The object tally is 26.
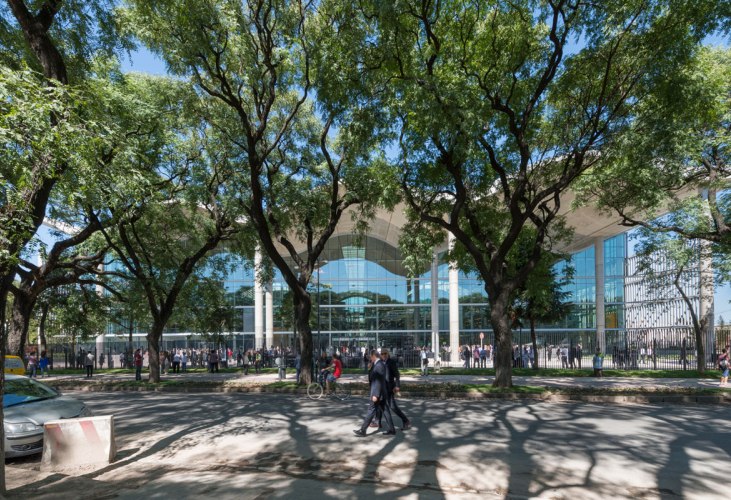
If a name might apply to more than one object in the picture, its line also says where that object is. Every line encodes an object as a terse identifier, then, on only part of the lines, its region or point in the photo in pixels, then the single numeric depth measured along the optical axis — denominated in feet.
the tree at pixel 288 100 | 39.75
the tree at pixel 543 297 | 72.38
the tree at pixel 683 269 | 67.26
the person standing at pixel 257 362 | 92.32
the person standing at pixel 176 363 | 93.28
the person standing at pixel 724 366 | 58.93
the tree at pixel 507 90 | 39.34
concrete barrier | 23.86
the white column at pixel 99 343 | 138.31
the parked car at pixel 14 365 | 45.27
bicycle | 50.12
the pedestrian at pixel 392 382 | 30.66
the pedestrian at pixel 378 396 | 29.58
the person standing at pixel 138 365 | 71.67
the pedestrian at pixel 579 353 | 90.15
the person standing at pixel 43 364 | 88.33
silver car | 24.99
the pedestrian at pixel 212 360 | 88.79
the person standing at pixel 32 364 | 80.43
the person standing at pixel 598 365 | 72.33
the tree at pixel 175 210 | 52.49
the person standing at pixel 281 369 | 73.47
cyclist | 49.38
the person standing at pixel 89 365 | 83.30
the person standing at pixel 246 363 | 85.69
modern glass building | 124.57
